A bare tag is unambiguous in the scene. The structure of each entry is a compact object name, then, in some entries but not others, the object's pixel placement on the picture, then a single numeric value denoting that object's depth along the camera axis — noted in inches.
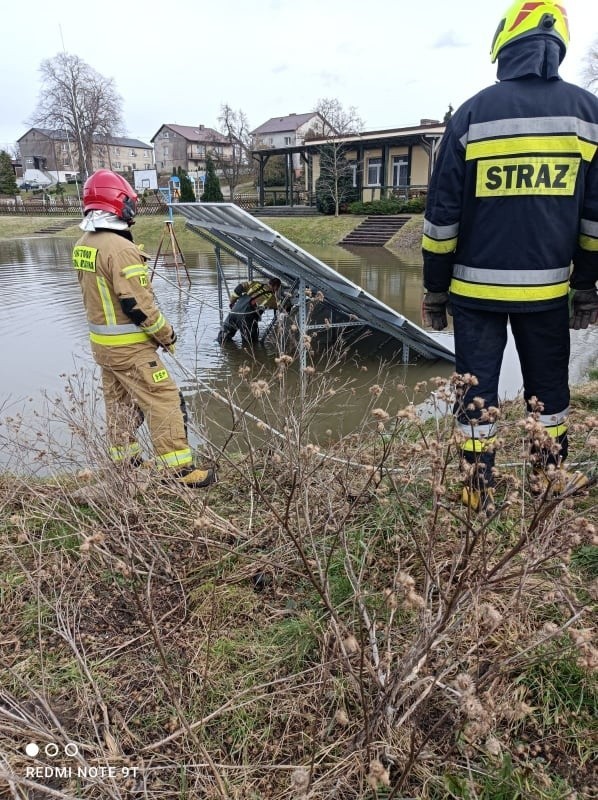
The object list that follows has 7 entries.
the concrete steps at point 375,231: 951.0
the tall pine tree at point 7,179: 1920.5
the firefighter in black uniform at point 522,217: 88.1
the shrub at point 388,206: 1047.0
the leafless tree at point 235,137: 2056.8
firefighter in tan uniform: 126.6
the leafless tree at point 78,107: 1860.2
